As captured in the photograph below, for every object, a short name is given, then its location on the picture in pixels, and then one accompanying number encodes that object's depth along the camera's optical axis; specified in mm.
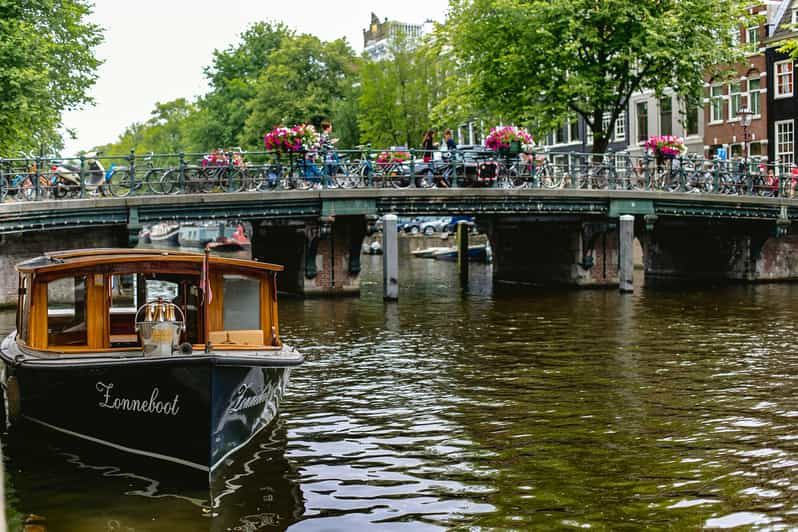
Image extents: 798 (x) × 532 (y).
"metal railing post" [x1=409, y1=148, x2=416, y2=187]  31922
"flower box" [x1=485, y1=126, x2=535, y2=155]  32594
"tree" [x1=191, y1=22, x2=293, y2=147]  75125
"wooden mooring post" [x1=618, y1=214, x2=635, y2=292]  33531
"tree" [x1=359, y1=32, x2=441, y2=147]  64750
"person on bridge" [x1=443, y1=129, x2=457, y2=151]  35234
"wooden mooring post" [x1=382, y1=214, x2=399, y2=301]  31125
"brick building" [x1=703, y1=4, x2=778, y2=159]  48938
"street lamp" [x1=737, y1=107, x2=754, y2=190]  39712
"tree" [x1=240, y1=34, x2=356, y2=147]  68625
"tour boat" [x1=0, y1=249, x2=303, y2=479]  11555
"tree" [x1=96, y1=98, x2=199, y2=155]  108162
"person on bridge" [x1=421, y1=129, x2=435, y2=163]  33344
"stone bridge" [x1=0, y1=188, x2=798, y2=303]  29125
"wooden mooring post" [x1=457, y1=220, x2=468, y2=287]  45531
